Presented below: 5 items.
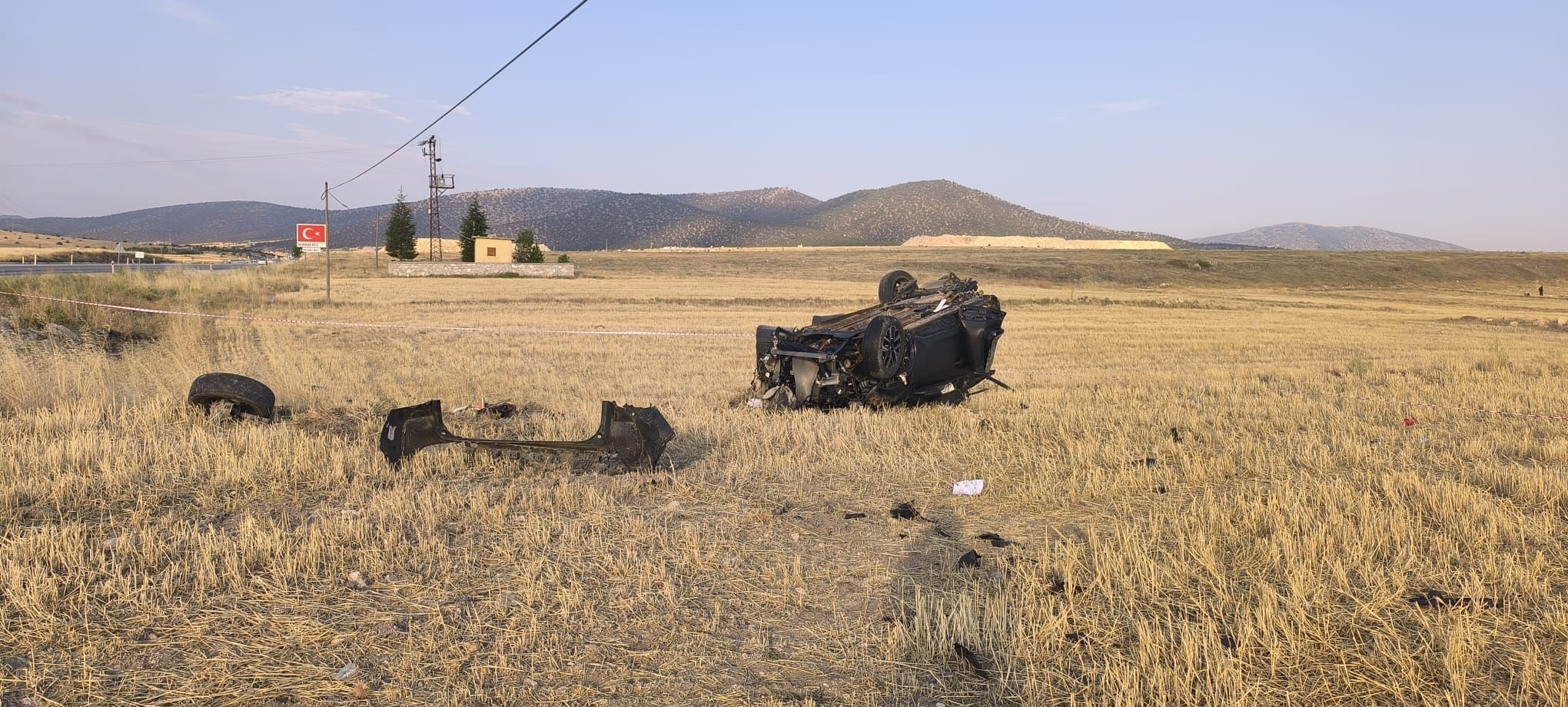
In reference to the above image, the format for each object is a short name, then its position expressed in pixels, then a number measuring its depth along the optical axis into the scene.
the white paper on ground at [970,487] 6.80
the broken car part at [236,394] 8.41
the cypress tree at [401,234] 80.50
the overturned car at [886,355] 9.80
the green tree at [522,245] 70.12
